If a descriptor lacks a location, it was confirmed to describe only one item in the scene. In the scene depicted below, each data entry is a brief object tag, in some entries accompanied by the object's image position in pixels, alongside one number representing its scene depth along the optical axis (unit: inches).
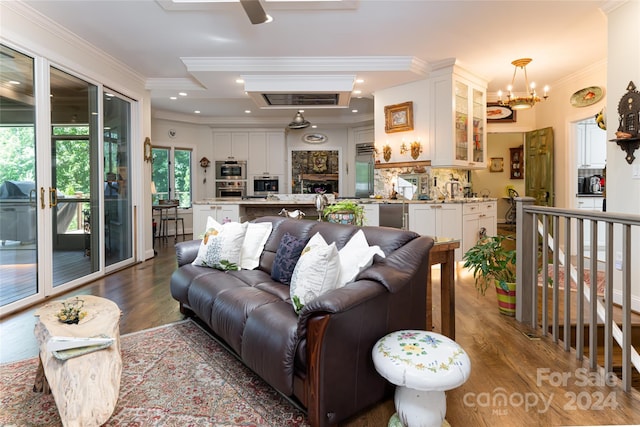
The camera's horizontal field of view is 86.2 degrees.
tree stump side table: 55.5
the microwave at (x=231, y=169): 329.7
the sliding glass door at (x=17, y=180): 121.3
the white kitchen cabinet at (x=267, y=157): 333.7
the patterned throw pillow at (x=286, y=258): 94.6
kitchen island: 185.6
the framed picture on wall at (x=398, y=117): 206.2
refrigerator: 318.9
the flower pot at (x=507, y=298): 115.3
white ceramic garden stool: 53.3
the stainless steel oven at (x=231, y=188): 330.0
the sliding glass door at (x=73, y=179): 143.7
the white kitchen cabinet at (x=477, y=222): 188.5
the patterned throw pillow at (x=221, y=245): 108.9
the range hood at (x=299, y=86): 187.3
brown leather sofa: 57.8
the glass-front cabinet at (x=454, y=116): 192.4
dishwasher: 190.5
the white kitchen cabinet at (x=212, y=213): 201.0
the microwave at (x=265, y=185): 333.7
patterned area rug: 65.0
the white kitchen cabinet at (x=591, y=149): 246.2
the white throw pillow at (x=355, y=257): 71.7
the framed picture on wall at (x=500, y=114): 242.2
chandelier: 179.9
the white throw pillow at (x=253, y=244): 111.8
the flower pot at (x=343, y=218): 103.2
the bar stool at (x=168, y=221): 300.4
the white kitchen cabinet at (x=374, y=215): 195.5
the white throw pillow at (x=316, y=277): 68.2
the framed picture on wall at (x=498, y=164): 370.9
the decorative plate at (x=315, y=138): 338.3
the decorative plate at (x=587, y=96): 190.9
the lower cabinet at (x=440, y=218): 185.3
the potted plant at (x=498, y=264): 114.9
